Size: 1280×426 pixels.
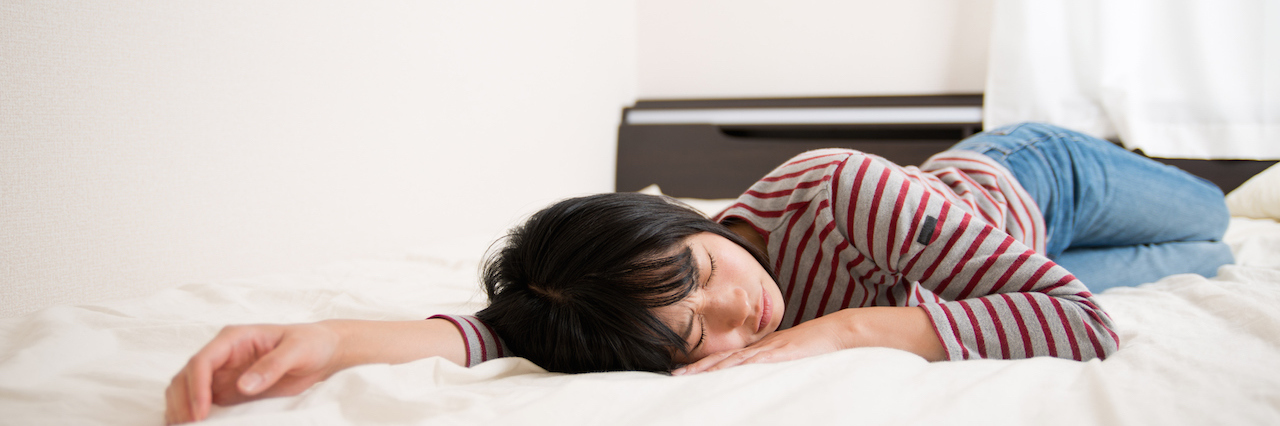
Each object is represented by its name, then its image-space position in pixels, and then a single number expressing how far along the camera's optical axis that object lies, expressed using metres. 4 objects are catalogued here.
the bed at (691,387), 0.44
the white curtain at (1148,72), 1.69
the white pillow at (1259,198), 1.44
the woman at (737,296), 0.56
